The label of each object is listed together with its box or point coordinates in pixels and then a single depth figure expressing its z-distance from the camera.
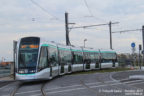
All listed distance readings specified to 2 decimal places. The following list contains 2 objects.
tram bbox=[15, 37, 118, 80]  17.28
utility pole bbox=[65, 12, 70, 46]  33.28
